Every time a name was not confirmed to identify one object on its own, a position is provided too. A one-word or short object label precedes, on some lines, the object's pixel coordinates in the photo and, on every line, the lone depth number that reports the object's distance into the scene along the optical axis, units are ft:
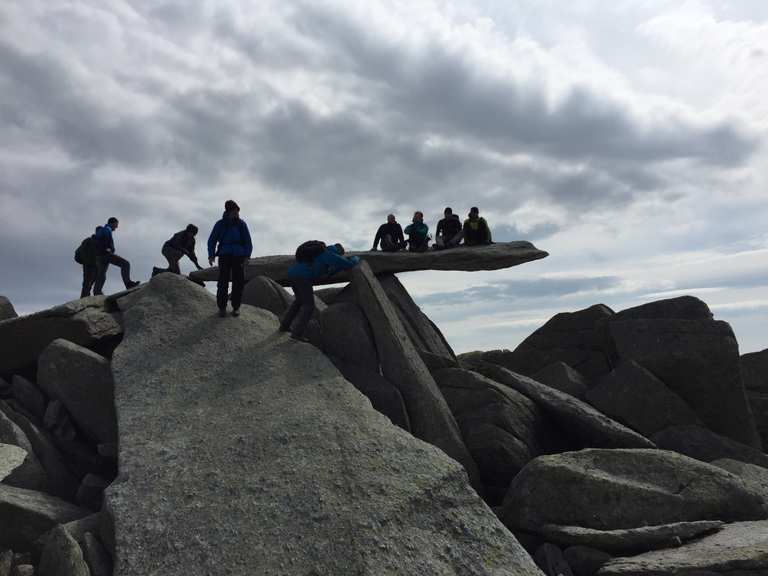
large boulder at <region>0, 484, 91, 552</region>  38.11
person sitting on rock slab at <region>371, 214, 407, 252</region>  78.69
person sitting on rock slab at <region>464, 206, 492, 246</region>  77.97
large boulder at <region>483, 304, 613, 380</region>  77.66
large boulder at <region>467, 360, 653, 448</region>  52.44
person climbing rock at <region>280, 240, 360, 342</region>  53.36
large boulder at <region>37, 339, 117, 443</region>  49.71
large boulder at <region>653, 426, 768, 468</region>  57.72
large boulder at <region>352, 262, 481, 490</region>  50.37
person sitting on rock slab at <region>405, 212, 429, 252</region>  77.82
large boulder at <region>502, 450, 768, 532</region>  41.32
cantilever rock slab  74.13
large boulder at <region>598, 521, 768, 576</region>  33.71
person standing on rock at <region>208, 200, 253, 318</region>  52.54
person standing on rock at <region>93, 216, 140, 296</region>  73.87
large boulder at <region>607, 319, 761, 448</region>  64.13
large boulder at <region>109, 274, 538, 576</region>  31.42
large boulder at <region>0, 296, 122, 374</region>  57.47
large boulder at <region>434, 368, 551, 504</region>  50.37
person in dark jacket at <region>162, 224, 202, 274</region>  72.54
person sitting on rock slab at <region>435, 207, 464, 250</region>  79.41
